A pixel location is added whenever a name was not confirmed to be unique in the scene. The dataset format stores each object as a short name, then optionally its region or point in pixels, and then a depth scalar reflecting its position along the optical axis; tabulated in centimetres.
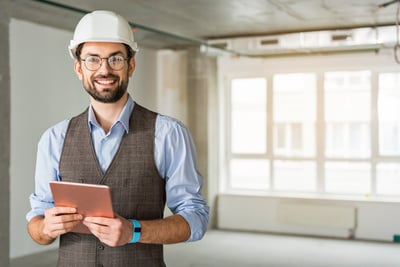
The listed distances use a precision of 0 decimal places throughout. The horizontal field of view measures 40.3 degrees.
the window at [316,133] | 723
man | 154
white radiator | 719
